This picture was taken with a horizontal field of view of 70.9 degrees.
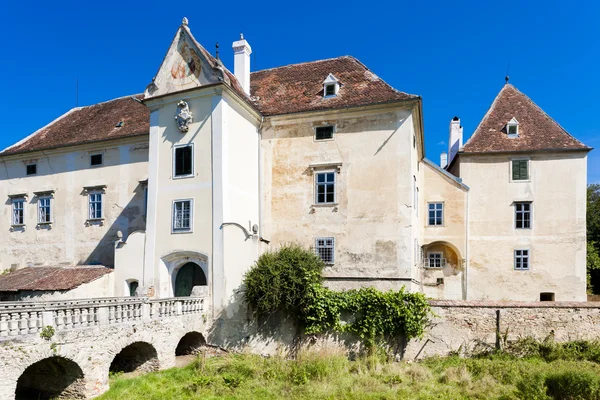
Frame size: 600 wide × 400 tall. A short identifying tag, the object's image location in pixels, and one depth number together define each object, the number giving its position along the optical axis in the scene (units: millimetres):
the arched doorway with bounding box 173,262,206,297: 18875
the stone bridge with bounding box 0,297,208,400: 10438
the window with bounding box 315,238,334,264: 19609
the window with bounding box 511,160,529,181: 23109
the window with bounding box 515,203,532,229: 22981
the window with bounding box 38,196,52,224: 24688
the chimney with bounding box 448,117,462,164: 27312
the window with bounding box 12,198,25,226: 25406
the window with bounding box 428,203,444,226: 23516
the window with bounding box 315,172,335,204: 19922
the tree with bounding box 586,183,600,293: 28219
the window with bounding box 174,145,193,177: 18766
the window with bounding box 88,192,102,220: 23500
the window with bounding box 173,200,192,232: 18406
